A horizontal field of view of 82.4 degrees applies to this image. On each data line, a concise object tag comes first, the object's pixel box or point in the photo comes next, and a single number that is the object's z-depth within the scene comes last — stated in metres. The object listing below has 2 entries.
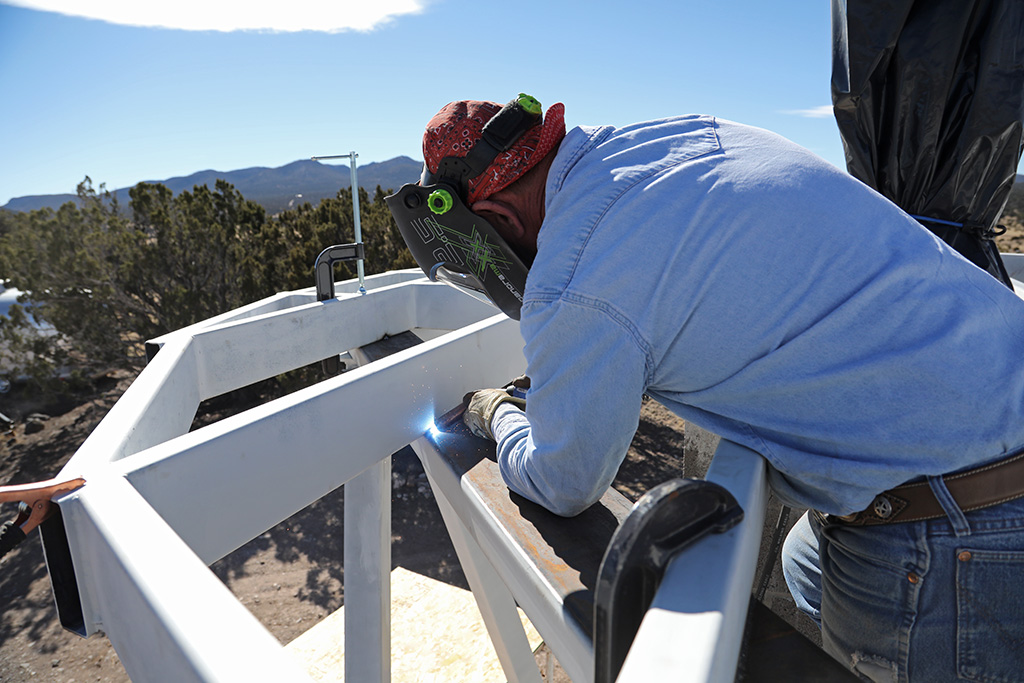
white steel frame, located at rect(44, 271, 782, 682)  0.64
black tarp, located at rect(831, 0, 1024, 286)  2.16
